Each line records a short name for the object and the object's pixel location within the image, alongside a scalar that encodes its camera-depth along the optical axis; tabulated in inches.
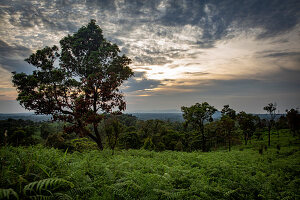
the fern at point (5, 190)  86.7
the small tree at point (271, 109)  1052.5
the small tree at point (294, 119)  1460.9
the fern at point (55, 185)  109.9
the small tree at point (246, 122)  1413.6
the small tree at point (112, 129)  462.0
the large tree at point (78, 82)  337.4
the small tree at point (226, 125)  936.9
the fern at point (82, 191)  129.2
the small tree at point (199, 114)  979.9
